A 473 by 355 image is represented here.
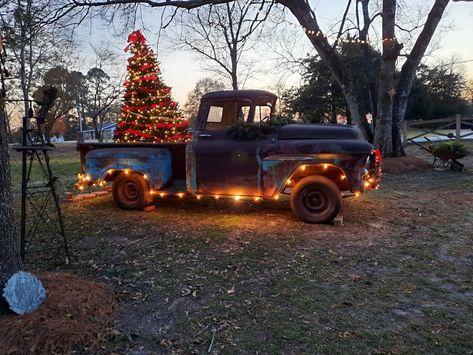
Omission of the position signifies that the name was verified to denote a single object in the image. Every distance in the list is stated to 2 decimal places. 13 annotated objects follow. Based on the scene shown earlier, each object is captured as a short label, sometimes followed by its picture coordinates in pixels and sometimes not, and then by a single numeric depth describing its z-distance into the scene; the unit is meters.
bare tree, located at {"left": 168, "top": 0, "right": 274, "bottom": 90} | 23.97
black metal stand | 3.92
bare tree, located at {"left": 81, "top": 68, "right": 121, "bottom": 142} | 38.00
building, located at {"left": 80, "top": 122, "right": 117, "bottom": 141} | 38.54
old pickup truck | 5.76
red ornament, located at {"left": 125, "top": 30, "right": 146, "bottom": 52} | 14.56
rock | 2.94
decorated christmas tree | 14.38
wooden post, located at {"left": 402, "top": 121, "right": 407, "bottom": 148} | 19.31
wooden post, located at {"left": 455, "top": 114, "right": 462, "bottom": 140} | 18.91
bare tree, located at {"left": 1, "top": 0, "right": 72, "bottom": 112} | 9.85
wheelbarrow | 10.90
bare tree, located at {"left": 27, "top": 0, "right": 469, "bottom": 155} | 12.18
